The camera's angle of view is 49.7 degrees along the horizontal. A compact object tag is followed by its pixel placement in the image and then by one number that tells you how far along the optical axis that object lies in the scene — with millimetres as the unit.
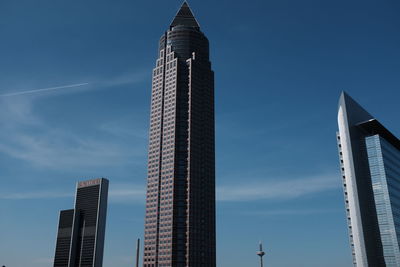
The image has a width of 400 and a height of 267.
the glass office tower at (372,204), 181000
